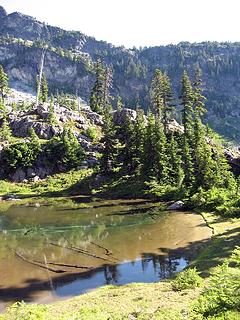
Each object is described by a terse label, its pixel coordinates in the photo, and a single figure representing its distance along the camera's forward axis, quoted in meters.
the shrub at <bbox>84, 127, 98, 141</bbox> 104.56
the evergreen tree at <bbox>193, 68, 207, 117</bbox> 91.32
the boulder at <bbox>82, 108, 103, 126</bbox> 115.50
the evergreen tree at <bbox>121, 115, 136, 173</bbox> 84.88
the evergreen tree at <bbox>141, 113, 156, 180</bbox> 75.19
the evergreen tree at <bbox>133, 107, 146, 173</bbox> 82.50
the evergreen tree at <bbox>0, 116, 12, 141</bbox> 97.81
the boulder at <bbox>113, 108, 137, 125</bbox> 107.75
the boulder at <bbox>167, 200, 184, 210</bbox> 56.09
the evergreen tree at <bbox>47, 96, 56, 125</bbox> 104.36
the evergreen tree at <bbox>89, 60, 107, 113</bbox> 124.50
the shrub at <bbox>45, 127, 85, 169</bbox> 93.75
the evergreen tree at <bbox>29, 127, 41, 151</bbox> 94.18
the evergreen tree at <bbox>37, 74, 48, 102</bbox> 134.50
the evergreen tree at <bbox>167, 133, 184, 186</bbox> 74.00
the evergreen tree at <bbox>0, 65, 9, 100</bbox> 118.56
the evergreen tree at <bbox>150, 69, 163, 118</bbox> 93.75
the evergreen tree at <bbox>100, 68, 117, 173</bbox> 85.56
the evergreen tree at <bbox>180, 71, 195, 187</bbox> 73.91
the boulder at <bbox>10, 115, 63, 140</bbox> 101.88
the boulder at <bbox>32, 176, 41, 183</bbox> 89.94
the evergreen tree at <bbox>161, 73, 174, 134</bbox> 91.75
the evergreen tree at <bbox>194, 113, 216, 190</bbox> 59.25
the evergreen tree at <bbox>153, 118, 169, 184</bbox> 74.01
